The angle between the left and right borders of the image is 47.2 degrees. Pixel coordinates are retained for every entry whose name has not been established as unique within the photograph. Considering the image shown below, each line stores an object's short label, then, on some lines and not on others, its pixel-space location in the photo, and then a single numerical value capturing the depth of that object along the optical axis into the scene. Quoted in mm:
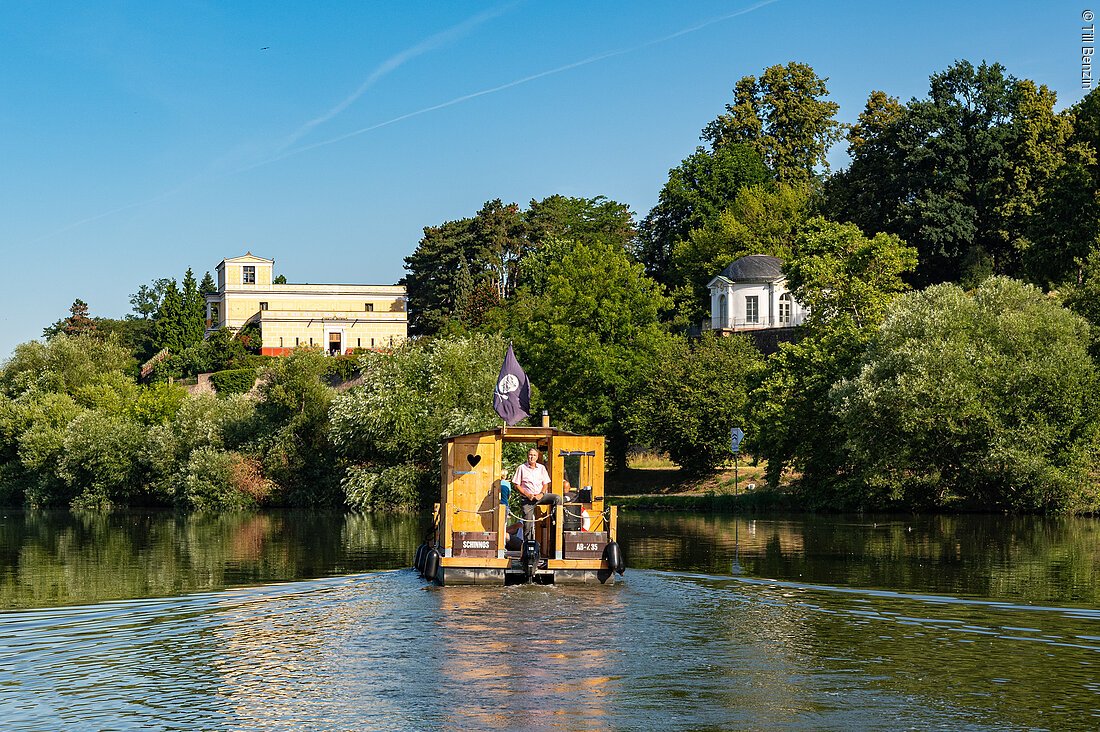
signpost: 60672
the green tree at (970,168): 86438
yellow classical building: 131875
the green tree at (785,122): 114312
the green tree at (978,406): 51406
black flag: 29062
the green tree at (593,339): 76000
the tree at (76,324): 155750
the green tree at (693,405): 71188
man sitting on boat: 26406
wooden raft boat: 26078
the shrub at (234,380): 111875
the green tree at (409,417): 65188
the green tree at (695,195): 110688
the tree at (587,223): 121625
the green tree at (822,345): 59000
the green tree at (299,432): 72000
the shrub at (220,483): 71125
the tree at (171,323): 131250
